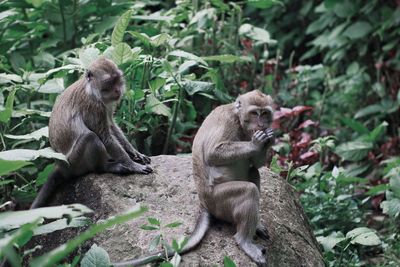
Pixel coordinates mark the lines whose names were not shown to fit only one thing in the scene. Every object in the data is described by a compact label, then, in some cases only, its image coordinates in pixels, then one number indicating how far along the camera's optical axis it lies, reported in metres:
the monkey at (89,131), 6.32
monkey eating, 5.37
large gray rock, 5.44
